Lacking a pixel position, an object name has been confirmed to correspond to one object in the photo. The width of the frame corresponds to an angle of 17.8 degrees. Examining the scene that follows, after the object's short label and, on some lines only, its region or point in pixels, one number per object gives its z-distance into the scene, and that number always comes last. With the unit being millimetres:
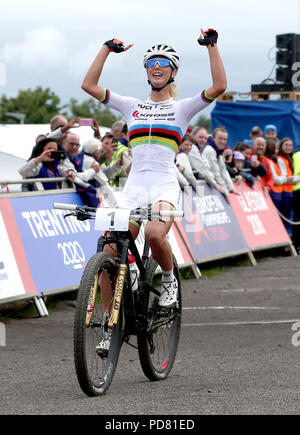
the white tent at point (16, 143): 23750
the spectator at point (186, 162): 15678
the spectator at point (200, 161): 16406
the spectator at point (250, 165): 19167
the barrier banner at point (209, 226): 15711
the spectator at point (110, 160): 14289
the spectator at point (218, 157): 16891
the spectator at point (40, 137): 12973
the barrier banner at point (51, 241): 11711
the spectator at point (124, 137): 15625
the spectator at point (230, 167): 18095
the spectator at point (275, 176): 19625
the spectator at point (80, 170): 13094
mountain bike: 6484
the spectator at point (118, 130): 15869
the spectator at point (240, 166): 18453
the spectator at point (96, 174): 13578
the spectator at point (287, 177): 19906
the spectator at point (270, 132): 22062
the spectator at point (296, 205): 19781
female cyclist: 7492
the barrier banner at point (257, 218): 17859
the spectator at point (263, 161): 19516
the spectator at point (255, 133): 21266
